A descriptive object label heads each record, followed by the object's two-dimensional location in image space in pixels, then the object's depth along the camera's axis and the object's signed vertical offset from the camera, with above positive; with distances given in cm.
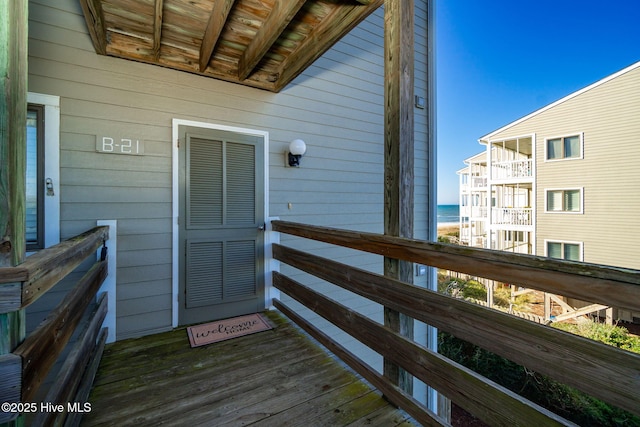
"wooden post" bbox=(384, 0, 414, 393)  162 +47
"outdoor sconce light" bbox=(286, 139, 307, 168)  323 +72
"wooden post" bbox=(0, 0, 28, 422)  83 +21
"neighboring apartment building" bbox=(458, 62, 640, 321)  882 +143
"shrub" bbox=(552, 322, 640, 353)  752 -350
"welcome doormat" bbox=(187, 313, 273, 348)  245 -115
